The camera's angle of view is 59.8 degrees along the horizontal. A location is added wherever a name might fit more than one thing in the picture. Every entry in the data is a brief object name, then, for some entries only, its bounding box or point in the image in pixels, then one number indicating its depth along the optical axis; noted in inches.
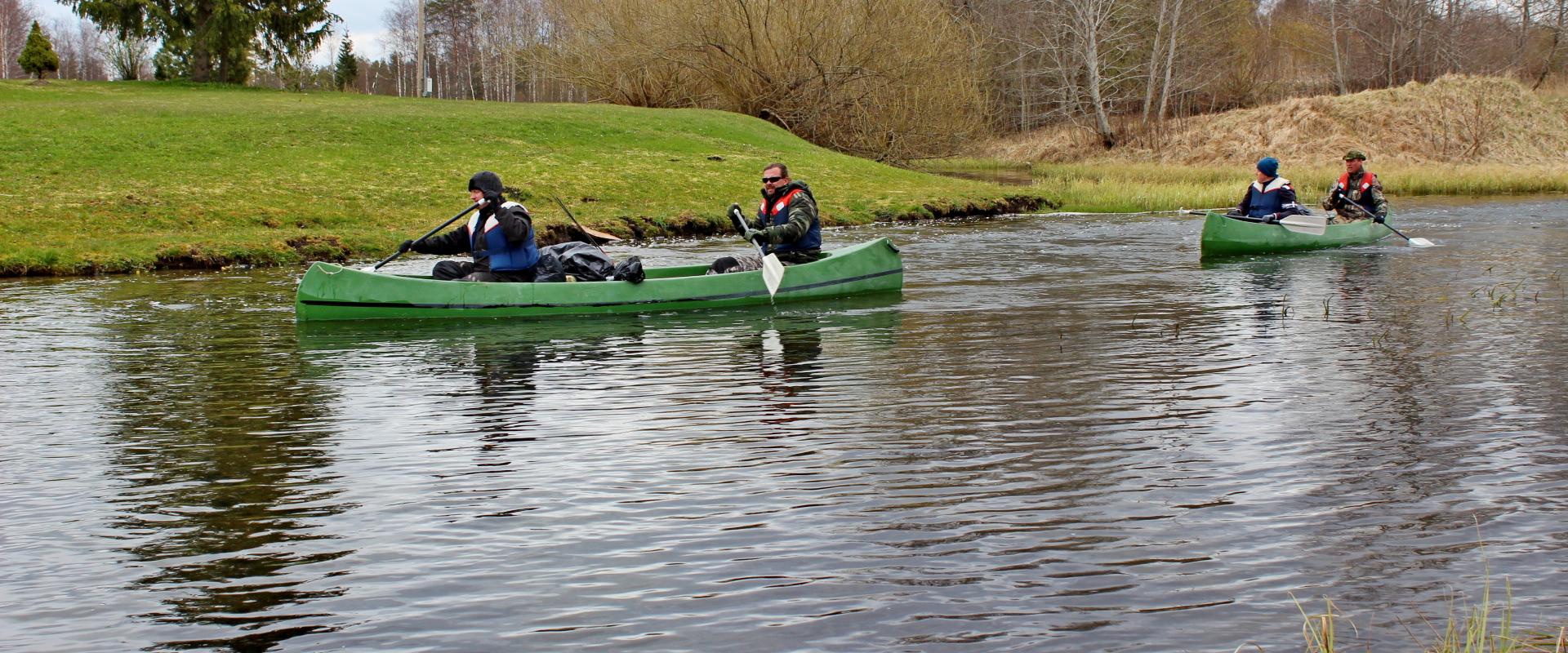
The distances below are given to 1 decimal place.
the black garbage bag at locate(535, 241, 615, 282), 531.8
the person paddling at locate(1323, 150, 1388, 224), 789.2
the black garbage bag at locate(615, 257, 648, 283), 514.6
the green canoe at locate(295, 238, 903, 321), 493.0
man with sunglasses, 554.6
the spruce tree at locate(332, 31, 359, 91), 2407.7
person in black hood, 492.1
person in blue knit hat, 722.2
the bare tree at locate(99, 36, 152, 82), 2396.7
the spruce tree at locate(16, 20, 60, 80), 1815.9
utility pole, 1732.0
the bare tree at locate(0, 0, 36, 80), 2965.1
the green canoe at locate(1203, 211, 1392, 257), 700.7
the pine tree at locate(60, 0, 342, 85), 1728.6
